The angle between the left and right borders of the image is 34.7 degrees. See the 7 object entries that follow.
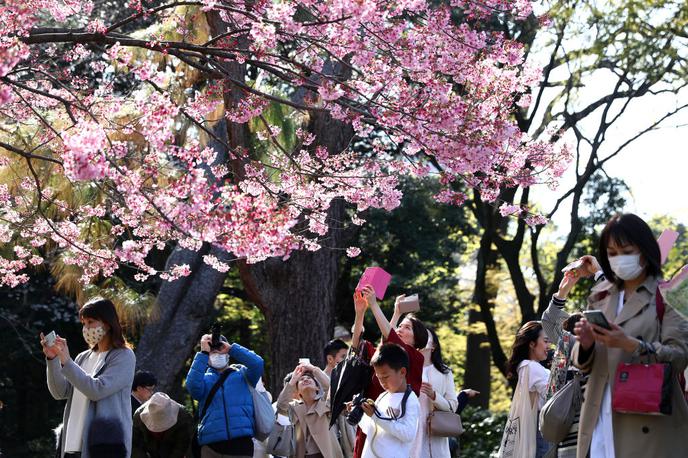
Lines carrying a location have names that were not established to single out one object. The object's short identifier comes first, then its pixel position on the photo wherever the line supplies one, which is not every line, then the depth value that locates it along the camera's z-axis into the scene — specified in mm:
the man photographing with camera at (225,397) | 7977
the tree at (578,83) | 14148
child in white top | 6258
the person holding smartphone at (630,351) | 4273
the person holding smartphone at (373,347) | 6848
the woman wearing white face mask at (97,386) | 6391
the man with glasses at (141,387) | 8844
